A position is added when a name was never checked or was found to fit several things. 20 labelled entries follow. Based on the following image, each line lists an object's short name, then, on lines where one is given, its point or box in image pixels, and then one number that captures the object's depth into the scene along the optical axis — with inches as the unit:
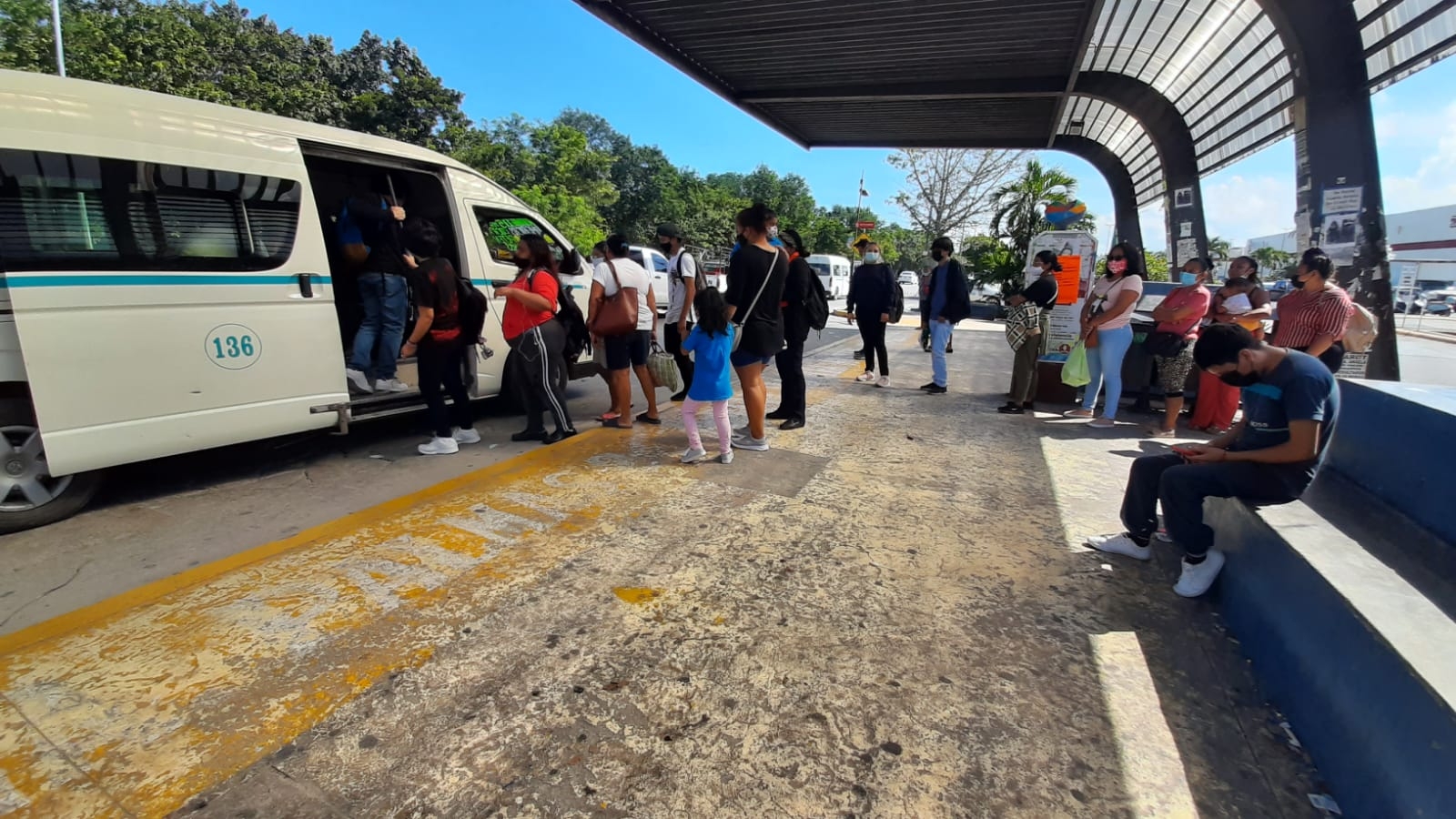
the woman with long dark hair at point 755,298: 182.7
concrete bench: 62.9
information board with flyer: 335.3
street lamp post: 759.1
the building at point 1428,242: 1852.9
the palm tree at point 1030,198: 749.3
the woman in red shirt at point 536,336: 188.7
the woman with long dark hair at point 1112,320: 223.8
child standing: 171.6
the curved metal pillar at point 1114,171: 555.2
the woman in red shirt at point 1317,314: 182.2
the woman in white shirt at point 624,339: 202.4
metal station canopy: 298.4
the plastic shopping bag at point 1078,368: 242.8
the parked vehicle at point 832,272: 1096.5
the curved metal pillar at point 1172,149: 411.2
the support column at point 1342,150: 253.0
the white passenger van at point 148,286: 121.9
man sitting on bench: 103.0
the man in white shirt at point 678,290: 219.3
